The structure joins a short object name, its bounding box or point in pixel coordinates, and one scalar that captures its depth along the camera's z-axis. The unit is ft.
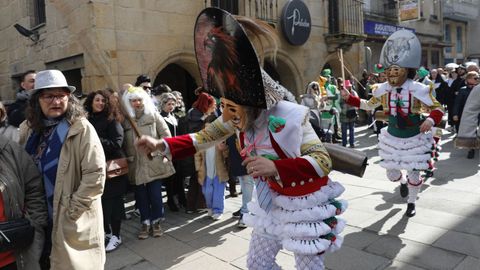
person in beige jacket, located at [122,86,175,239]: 14.48
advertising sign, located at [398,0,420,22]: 53.83
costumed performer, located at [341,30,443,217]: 15.05
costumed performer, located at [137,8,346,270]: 6.70
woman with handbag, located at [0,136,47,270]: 7.89
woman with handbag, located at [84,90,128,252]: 13.57
